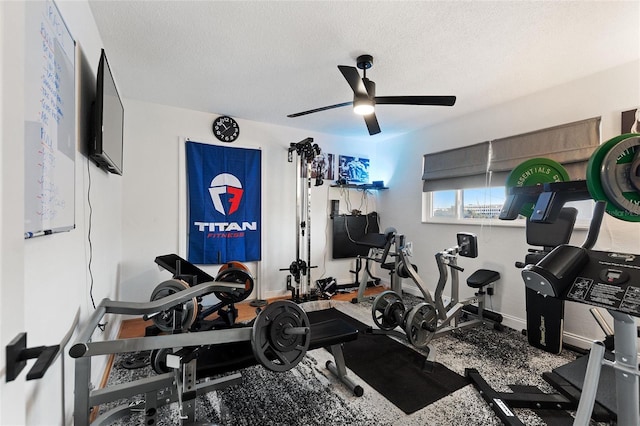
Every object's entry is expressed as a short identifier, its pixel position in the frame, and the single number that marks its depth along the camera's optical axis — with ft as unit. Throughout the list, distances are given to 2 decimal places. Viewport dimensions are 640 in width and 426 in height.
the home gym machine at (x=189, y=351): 3.78
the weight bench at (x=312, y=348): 5.16
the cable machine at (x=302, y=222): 12.44
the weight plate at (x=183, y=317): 5.68
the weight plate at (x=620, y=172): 3.17
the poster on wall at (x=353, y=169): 14.90
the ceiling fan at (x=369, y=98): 6.97
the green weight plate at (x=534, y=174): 4.67
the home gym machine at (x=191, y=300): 5.70
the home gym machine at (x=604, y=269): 3.09
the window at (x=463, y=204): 10.65
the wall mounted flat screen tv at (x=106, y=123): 4.84
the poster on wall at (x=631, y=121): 7.37
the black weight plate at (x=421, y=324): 7.55
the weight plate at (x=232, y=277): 7.64
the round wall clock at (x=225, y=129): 11.78
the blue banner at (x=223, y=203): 11.37
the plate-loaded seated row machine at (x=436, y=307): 7.72
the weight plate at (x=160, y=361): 5.36
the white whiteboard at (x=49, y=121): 2.67
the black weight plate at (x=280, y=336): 4.16
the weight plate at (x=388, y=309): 8.01
